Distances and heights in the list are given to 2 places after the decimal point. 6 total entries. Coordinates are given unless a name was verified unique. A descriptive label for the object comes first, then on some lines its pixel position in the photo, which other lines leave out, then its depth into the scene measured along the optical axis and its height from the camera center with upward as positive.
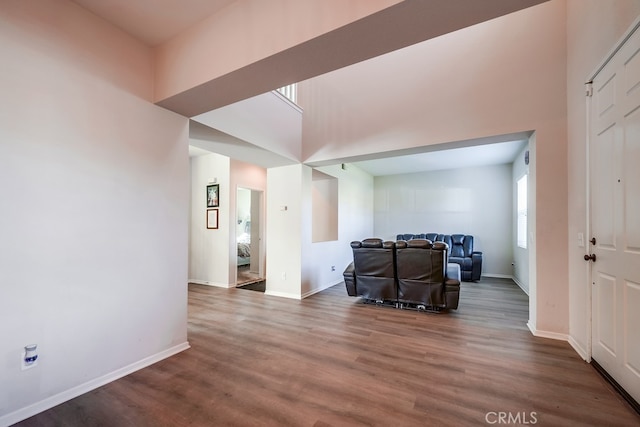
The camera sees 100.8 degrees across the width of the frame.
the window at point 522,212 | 5.43 +0.09
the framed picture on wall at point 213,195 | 5.82 +0.43
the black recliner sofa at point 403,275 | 3.69 -0.89
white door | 1.82 +0.01
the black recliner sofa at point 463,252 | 5.98 -0.88
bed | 8.32 -1.20
